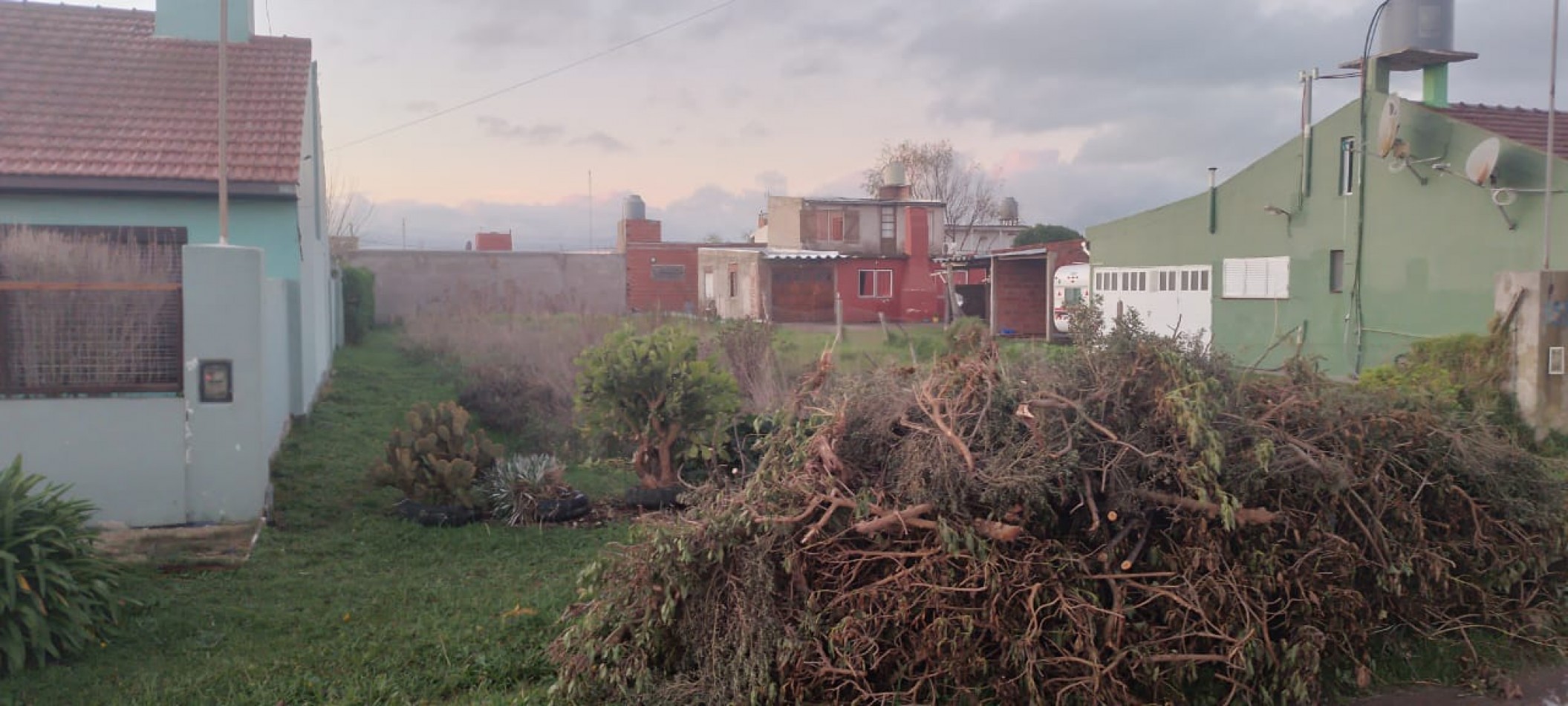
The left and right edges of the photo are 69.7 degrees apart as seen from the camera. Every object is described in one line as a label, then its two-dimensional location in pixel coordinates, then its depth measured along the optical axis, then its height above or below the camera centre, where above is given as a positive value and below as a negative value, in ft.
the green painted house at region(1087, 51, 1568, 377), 55.06 +3.86
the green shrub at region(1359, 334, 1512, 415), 38.42 -2.56
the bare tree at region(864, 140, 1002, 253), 194.18 +20.29
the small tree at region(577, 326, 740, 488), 29.17 -2.42
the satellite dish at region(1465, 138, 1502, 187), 51.52 +6.37
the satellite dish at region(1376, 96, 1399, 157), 56.34 +8.61
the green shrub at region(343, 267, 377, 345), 85.25 -0.35
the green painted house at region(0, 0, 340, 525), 24.47 +1.34
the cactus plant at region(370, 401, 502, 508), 27.30 -3.92
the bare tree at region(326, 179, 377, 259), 120.67 +7.26
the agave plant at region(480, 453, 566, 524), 27.32 -4.56
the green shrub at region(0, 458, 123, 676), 16.74 -4.38
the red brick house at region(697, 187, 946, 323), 134.31 +4.25
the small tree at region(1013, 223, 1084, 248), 141.04 +8.23
